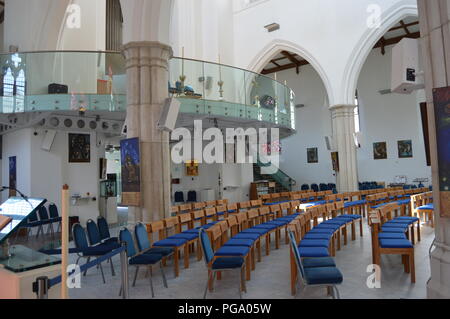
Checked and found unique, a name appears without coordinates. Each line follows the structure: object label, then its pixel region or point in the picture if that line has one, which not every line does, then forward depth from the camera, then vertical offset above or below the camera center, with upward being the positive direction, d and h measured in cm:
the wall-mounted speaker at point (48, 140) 976 +151
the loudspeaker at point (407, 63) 404 +138
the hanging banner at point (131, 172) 613 +34
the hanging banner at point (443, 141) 330 +36
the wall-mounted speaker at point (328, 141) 1512 +185
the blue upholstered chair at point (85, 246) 490 -82
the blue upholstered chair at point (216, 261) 398 -89
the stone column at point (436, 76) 332 +102
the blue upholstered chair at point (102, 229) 600 -65
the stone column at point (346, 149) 1443 +141
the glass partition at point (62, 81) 799 +268
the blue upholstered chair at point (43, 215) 871 -55
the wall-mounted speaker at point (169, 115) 600 +130
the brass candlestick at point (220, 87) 984 +288
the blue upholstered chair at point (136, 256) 429 -86
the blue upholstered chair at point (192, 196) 1423 -33
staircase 2066 +42
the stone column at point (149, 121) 618 +125
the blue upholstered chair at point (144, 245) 473 -79
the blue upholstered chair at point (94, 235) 544 -69
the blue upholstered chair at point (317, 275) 337 -91
